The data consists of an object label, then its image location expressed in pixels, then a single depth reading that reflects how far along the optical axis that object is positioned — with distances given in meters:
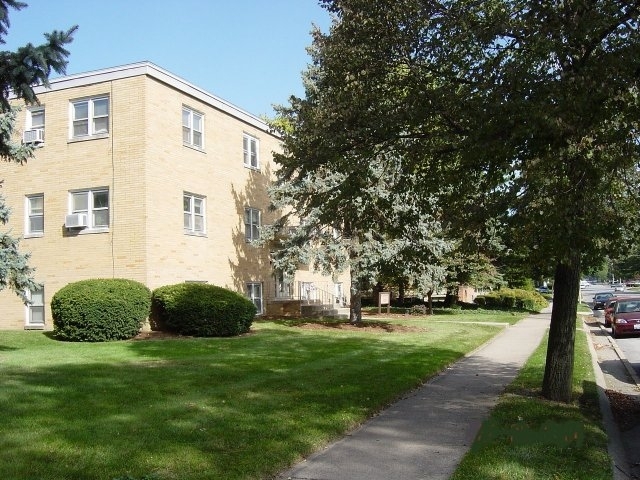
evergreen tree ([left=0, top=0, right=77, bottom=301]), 7.14
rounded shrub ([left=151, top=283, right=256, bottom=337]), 17.66
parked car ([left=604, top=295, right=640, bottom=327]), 28.66
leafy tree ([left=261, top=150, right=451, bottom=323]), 21.45
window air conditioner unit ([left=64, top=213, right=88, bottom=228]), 19.23
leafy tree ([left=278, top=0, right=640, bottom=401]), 6.58
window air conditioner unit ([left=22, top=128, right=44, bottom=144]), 20.25
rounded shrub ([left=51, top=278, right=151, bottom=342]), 16.19
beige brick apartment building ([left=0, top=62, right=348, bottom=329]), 19.00
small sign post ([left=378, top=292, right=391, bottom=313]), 29.31
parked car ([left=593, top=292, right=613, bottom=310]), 48.16
